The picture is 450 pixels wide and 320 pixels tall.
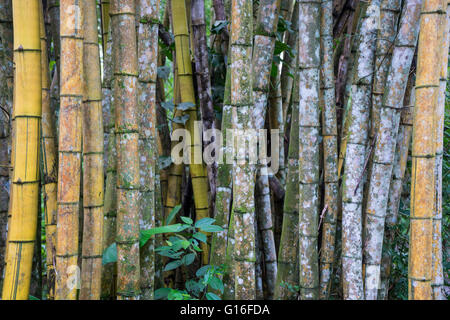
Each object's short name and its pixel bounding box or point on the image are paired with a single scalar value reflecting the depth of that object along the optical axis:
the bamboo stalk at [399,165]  2.12
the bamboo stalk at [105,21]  2.16
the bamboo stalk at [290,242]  2.06
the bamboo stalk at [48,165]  1.84
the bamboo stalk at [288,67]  2.51
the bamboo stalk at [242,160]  1.71
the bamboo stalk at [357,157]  1.84
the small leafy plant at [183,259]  1.66
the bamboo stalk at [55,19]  2.16
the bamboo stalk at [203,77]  2.44
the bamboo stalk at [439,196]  1.65
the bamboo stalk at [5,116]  2.05
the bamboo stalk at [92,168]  1.61
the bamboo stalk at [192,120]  2.47
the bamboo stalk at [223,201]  2.05
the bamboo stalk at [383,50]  1.86
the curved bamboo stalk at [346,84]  2.45
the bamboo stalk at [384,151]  1.82
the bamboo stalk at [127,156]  1.60
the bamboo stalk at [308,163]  1.85
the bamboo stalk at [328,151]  2.02
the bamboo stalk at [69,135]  1.45
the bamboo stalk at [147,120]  1.76
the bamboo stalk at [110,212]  1.77
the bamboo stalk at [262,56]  1.97
